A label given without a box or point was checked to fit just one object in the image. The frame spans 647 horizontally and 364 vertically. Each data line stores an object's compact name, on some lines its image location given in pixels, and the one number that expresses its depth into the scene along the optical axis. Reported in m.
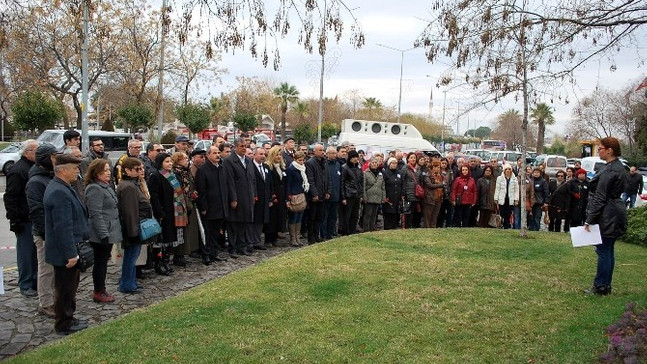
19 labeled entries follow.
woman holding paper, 6.32
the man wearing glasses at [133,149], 8.44
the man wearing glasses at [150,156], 8.34
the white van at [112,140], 24.62
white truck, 18.09
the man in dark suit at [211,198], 8.98
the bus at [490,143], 61.85
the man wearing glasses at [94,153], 8.47
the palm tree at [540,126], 54.03
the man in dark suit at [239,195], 9.34
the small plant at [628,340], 4.13
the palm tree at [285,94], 59.78
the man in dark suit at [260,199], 10.07
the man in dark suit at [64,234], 5.41
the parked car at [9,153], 25.09
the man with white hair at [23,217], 6.79
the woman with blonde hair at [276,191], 10.62
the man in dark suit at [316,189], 10.78
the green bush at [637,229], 11.38
